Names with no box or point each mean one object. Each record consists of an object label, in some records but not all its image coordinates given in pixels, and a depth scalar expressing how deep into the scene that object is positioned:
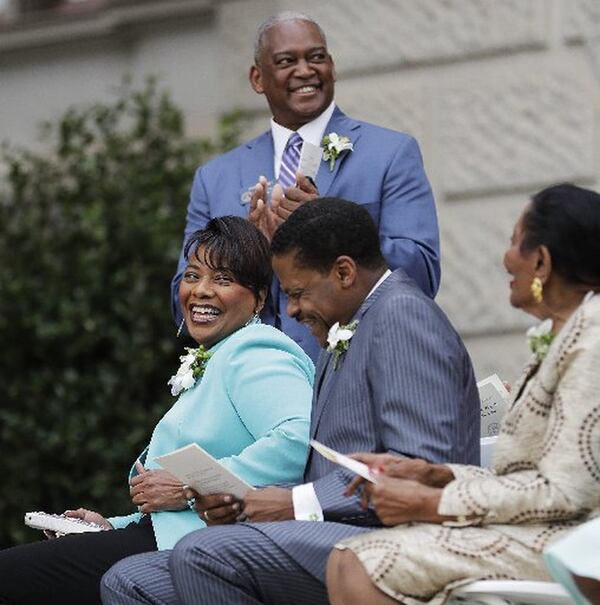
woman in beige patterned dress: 7.75
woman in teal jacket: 9.94
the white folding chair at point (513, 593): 7.77
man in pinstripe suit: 8.57
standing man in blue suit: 10.97
